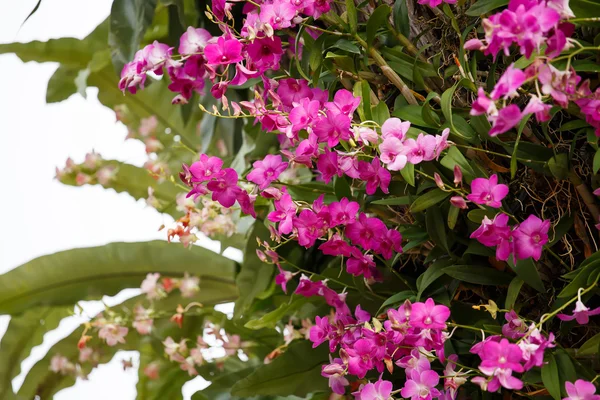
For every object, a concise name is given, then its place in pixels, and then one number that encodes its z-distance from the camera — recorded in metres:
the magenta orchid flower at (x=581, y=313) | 2.31
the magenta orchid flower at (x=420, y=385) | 2.46
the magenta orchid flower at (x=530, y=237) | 2.39
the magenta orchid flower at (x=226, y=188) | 2.50
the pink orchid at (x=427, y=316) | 2.42
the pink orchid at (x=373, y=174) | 2.47
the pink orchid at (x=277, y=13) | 2.44
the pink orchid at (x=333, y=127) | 2.40
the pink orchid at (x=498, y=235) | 2.39
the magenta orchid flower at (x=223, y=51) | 2.45
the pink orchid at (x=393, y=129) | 2.39
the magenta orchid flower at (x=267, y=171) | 2.50
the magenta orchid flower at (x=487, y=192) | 2.38
